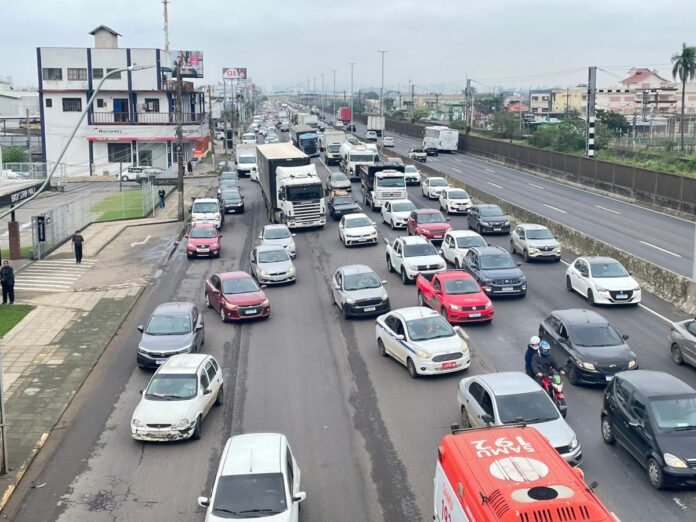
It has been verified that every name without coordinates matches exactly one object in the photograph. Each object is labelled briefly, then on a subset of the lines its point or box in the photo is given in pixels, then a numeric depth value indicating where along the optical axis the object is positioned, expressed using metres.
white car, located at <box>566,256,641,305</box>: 26.97
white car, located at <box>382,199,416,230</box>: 43.94
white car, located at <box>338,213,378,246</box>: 39.97
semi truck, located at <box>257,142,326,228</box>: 44.09
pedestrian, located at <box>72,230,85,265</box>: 38.78
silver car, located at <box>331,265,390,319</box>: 26.64
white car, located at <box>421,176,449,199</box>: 55.09
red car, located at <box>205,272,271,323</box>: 26.84
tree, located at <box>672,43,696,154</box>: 99.19
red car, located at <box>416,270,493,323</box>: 24.92
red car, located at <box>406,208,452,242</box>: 38.72
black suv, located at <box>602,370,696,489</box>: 14.00
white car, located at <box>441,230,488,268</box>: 32.75
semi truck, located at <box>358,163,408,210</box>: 50.78
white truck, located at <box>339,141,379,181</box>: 68.19
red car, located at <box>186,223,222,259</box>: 38.84
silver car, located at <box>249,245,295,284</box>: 32.06
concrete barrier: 27.20
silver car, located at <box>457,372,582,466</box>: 14.89
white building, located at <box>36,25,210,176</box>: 88.50
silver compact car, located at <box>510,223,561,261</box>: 34.22
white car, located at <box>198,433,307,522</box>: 12.33
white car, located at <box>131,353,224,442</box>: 17.09
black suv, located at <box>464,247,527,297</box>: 28.27
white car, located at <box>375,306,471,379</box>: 20.42
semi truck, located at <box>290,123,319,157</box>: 85.00
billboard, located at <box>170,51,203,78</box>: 101.25
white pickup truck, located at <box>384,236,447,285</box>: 30.94
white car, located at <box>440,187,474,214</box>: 48.97
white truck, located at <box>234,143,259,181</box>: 73.54
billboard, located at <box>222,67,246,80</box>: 194.50
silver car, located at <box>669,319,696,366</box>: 20.67
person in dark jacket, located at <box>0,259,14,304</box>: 30.53
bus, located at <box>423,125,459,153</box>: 94.94
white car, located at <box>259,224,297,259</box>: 37.00
